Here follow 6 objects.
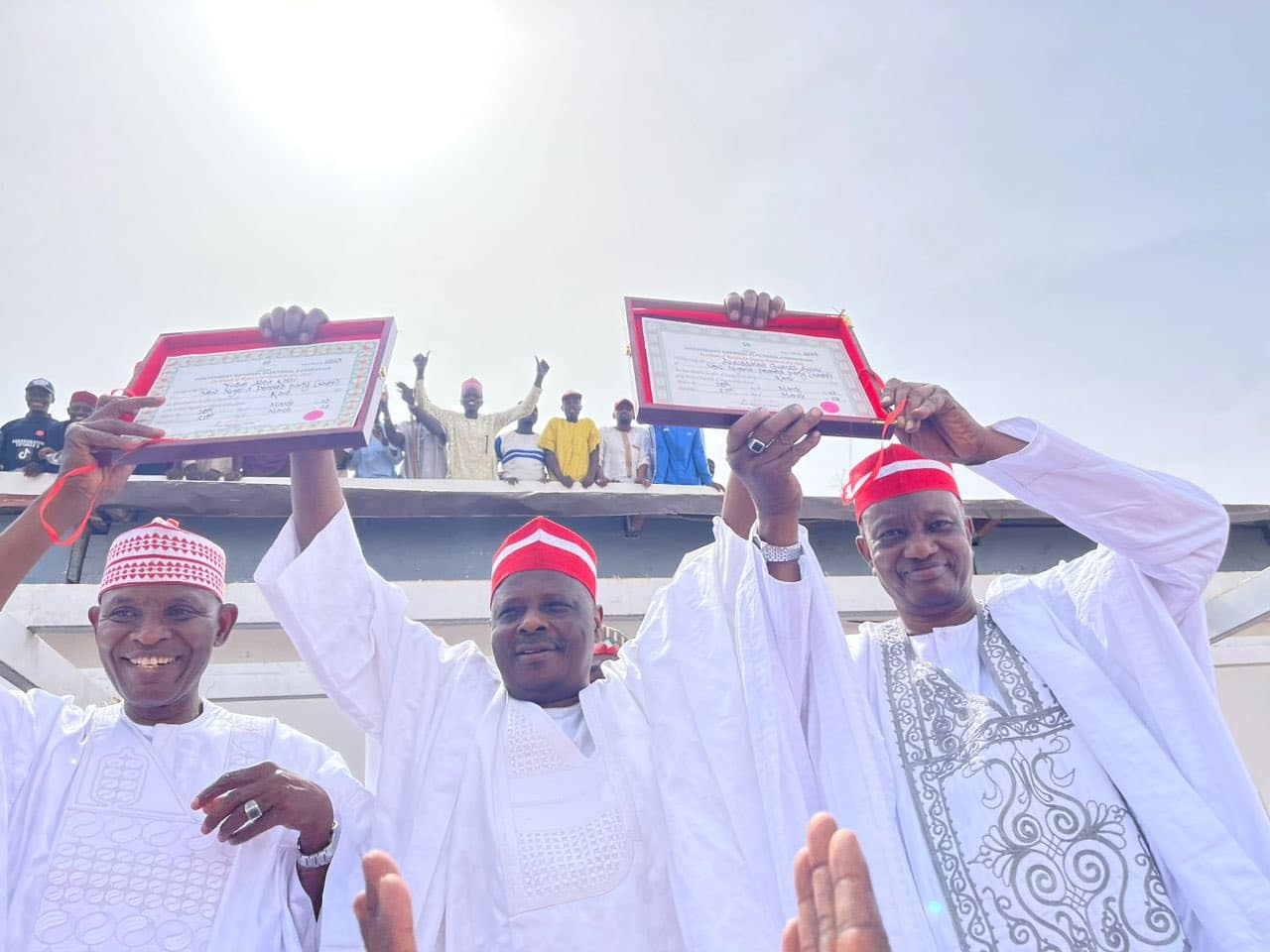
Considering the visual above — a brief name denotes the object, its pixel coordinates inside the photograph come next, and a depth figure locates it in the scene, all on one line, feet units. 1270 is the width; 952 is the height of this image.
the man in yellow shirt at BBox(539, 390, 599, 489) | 25.30
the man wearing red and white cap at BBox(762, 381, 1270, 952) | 7.00
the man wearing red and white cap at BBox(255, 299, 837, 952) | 7.39
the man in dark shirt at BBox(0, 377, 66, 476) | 21.86
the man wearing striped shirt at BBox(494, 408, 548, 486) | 25.08
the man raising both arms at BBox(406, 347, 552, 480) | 26.81
